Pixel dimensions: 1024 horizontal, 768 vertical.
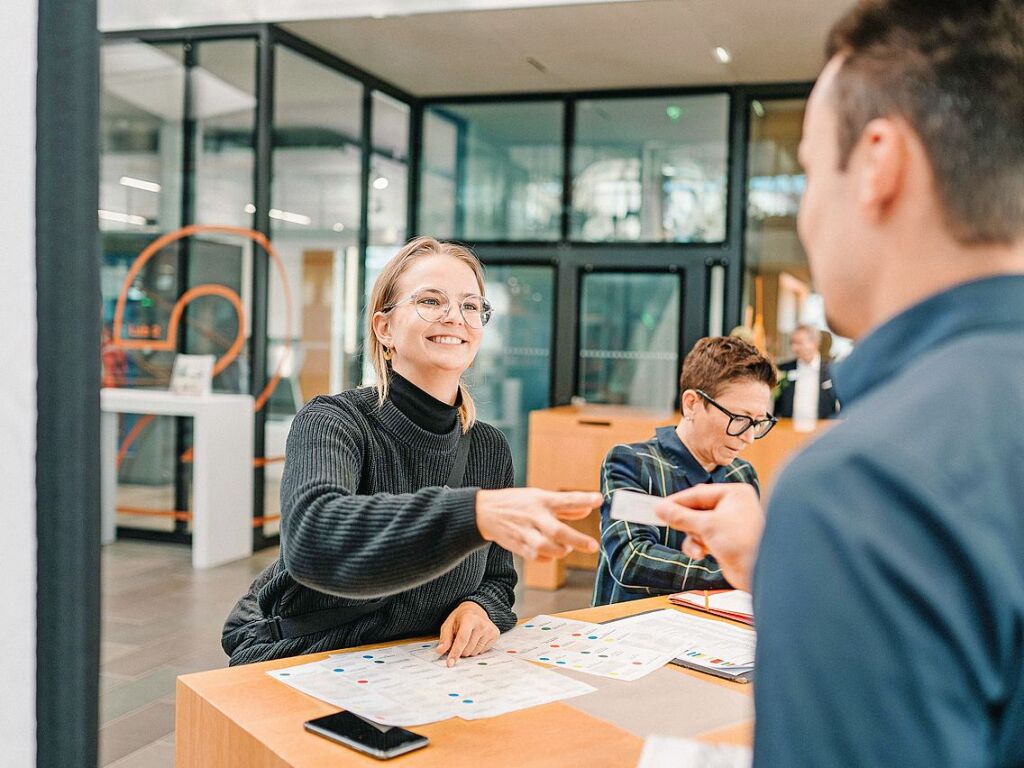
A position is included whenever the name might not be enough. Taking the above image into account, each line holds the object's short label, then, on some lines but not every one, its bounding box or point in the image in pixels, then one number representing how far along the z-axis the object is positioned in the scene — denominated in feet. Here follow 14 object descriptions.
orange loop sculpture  23.44
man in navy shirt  2.10
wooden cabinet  19.57
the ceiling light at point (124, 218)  23.58
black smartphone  4.64
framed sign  22.65
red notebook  7.56
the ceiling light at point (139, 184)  23.67
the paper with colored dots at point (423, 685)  5.21
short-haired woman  8.67
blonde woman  4.73
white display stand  21.13
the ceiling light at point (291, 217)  24.21
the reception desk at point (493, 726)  4.71
